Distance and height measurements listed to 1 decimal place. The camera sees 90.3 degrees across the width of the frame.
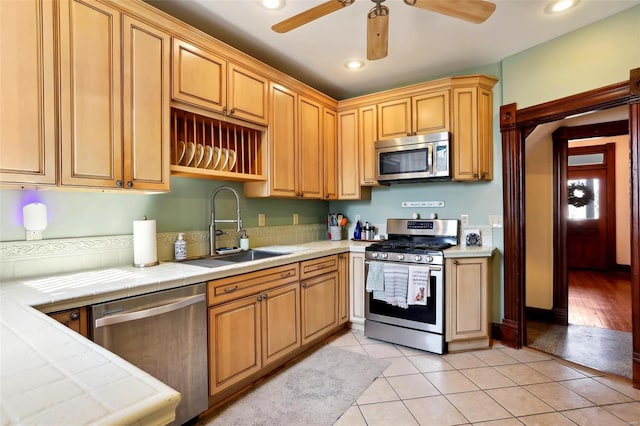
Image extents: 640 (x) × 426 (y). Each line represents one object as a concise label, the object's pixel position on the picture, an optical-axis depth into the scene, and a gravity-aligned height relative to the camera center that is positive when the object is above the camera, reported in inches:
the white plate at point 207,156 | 94.6 +16.9
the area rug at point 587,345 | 98.5 -48.0
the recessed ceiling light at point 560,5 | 84.7 +55.3
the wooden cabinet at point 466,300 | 108.3 -31.0
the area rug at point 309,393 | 74.4 -48.0
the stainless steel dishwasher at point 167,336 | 58.2 -24.4
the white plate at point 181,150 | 88.1 +17.6
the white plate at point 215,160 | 96.9 +16.1
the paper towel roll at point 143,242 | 78.6 -7.1
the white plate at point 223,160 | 98.6 +16.5
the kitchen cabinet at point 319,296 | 105.1 -29.8
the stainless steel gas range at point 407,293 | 107.1 -28.5
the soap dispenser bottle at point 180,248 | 90.5 -10.0
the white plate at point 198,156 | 92.4 +16.6
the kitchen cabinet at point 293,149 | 111.2 +23.8
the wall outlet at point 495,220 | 120.2 -3.8
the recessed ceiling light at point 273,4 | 82.7 +54.9
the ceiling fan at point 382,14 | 67.0 +43.5
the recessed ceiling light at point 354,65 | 119.9 +56.4
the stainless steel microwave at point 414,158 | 118.3 +20.6
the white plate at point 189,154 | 90.1 +16.7
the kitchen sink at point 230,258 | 91.2 -14.6
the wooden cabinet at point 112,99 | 63.2 +24.9
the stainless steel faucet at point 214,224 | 100.5 -3.6
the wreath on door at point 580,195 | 240.4 +10.9
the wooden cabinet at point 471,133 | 116.3 +28.4
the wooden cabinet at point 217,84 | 82.0 +36.8
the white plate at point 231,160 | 102.0 +16.9
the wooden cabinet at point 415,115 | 120.0 +37.8
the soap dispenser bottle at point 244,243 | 110.5 -10.6
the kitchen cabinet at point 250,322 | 76.2 -29.7
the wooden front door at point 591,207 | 231.1 +1.6
